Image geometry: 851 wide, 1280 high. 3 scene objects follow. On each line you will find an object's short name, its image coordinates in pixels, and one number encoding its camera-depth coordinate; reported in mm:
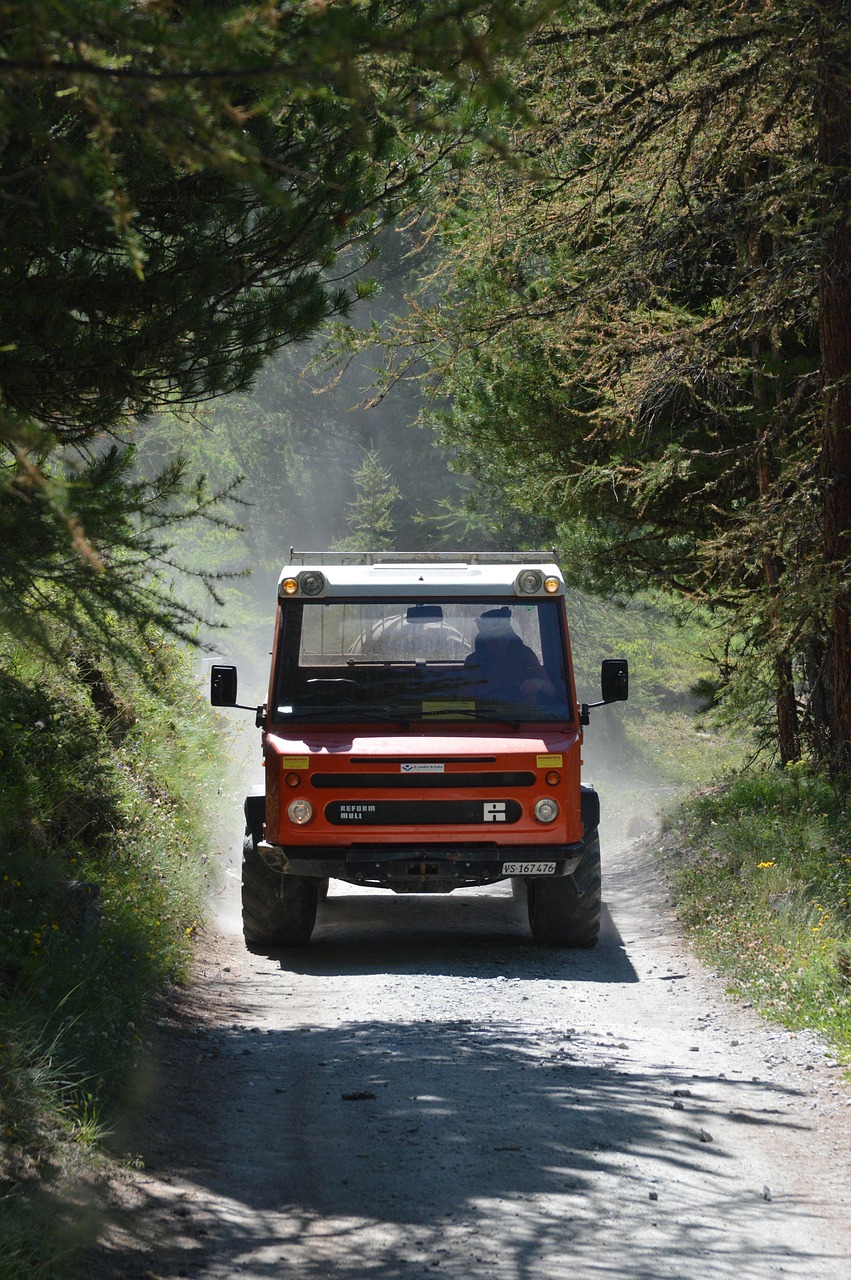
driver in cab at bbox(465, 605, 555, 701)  19922
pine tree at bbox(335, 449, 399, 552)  96175
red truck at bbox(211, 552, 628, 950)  19000
